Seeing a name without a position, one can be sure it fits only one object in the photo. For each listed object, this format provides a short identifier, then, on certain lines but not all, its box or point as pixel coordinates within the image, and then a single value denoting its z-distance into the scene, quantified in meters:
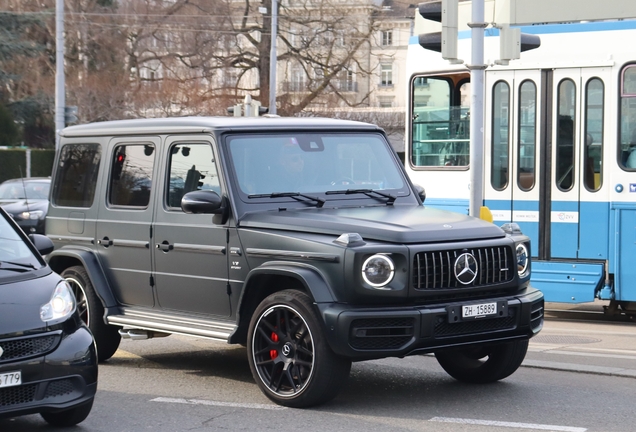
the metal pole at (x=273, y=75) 34.25
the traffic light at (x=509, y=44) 11.49
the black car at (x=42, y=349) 6.20
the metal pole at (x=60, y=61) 30.62
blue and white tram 12.01
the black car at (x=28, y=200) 22.17
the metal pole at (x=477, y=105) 11.66
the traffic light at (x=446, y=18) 11.40
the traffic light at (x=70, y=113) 29.77
